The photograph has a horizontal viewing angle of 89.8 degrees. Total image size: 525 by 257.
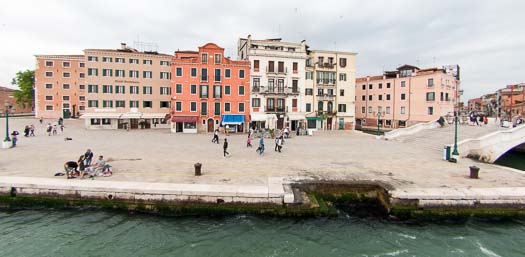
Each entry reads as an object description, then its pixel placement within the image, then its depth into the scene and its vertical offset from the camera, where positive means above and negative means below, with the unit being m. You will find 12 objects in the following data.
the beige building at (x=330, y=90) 45.72 +5.32
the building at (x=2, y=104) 78.44 +4.44
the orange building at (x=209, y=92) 39.66 +4.19
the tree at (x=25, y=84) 63.91 +8.36
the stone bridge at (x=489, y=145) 21.06 -1.95
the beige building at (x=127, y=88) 43.22 +5.28
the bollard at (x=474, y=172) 14.27 -2.77
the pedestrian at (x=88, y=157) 14.74 -2.15
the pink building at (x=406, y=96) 48.69 +5.10
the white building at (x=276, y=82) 42.09 +6.18
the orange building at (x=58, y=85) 53.28 +7.07
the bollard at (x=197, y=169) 14.14 -2.66
